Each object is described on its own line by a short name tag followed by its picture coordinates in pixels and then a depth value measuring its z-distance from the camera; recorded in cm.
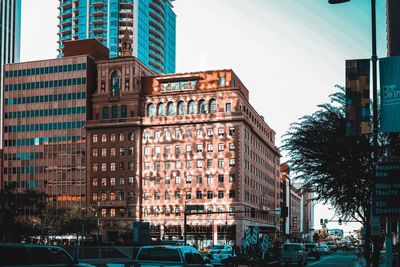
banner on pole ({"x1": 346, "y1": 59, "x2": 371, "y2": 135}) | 1579
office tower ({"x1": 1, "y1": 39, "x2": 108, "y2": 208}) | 11706
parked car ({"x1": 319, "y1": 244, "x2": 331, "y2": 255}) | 9585
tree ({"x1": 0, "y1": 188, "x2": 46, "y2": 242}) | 6656
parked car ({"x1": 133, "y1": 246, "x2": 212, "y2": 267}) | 2098
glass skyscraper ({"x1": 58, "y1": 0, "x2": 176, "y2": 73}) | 16975
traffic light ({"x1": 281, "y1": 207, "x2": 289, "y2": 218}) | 5744
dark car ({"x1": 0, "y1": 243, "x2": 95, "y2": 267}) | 1603
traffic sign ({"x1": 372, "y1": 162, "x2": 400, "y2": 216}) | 1409
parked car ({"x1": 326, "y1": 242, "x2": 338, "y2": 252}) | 12245
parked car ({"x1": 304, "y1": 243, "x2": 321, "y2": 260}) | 7285
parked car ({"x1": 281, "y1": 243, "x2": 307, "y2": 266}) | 4994
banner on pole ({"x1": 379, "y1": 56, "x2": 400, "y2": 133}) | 1431
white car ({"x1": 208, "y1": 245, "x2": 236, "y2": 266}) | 5021
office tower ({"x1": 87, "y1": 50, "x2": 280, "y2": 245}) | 10594
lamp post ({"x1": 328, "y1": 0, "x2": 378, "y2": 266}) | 1595
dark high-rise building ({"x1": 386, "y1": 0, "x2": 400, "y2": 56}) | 6689
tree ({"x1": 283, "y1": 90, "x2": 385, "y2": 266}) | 2469
